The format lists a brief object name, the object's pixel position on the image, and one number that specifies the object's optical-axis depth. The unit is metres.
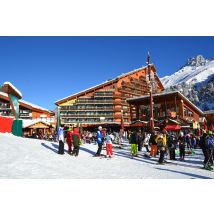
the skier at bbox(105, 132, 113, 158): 11.16
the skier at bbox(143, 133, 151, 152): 13.65
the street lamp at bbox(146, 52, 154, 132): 15.75
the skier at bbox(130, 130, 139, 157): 12.06
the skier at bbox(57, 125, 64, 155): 10.97
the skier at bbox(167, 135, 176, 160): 11.39
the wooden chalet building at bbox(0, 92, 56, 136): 25.82
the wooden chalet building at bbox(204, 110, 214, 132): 40.15
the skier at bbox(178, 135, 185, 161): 11.39
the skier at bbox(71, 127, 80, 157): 10.81
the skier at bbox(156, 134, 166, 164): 10.15
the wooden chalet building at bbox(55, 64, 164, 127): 46.12
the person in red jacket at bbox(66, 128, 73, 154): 11.49
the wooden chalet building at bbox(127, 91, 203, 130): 30.14
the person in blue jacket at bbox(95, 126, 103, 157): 11.37
